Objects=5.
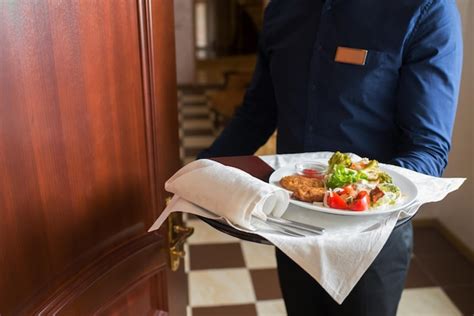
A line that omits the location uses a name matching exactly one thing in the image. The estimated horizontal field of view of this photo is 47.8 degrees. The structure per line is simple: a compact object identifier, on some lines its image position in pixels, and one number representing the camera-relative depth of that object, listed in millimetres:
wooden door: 739
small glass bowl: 863
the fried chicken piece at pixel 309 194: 787
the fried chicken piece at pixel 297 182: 806
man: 980
